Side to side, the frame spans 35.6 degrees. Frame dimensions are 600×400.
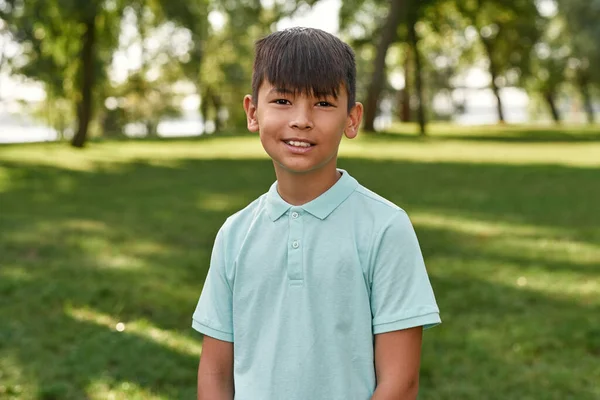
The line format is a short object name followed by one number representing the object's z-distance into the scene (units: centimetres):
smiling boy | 215
